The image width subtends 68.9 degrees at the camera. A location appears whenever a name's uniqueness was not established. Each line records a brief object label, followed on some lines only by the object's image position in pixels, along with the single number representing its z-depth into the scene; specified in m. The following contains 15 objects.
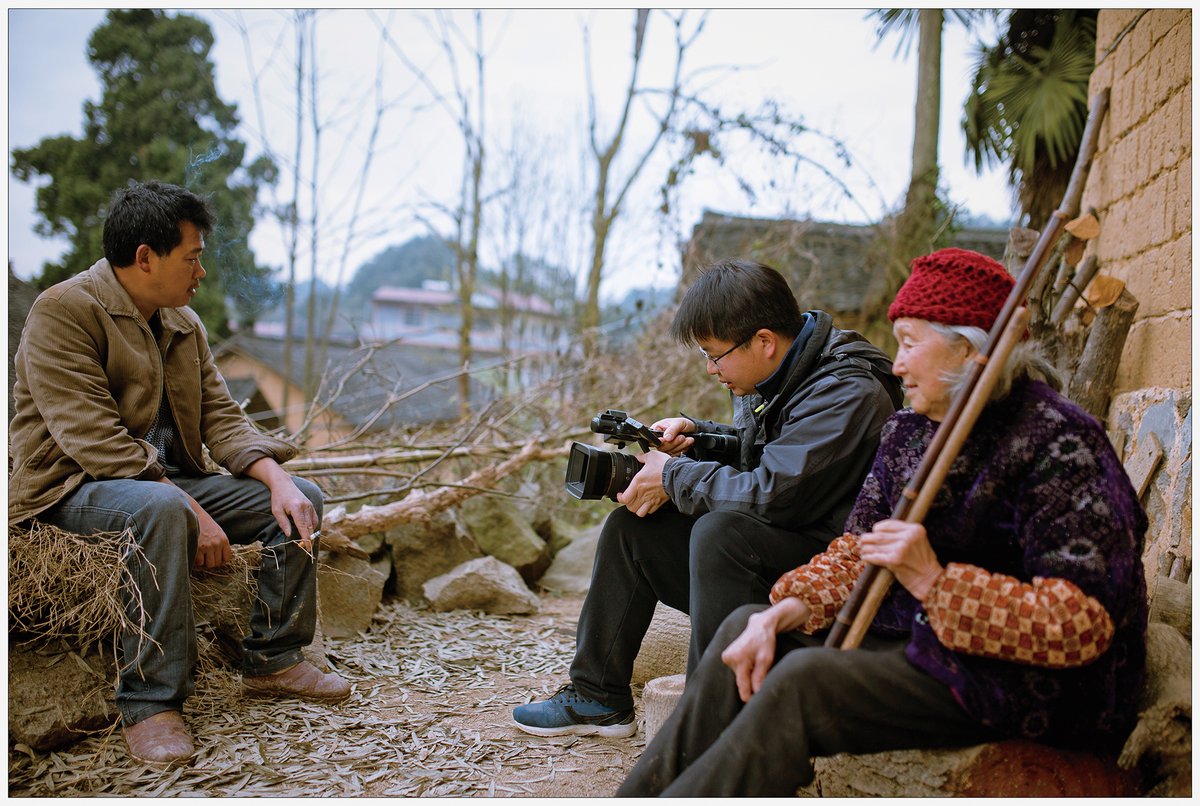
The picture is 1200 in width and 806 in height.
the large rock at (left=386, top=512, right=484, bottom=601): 4.81
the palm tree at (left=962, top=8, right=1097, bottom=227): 5.62
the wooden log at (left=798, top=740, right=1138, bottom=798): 1.92
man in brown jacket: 2.77
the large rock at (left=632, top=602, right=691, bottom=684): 3.50
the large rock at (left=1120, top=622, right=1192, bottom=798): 1.89
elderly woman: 1.74
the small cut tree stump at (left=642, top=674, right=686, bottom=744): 2.72
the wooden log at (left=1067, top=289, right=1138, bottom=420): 3.55
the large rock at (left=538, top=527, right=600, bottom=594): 5.44
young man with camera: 2.44
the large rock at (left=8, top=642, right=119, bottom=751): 2.72
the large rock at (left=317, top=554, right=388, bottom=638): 4.09
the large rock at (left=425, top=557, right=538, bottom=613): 4.64
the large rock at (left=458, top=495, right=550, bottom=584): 5.36
